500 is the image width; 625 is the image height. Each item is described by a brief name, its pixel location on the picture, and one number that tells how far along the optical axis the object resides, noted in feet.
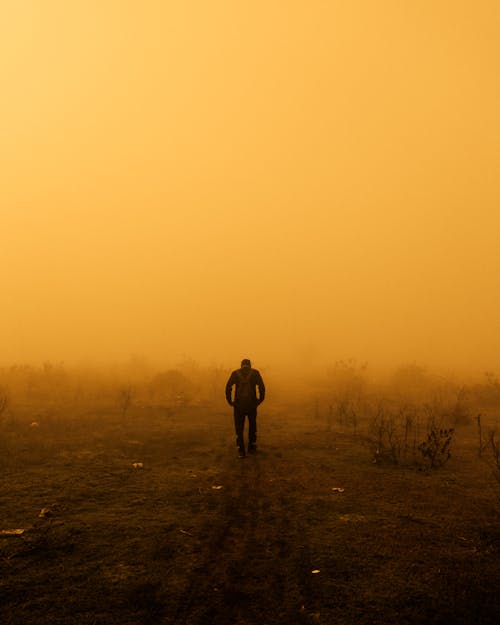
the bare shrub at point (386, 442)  32.96
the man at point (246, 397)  34.81
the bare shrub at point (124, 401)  52.26
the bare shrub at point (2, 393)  54.44
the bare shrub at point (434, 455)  31.06
